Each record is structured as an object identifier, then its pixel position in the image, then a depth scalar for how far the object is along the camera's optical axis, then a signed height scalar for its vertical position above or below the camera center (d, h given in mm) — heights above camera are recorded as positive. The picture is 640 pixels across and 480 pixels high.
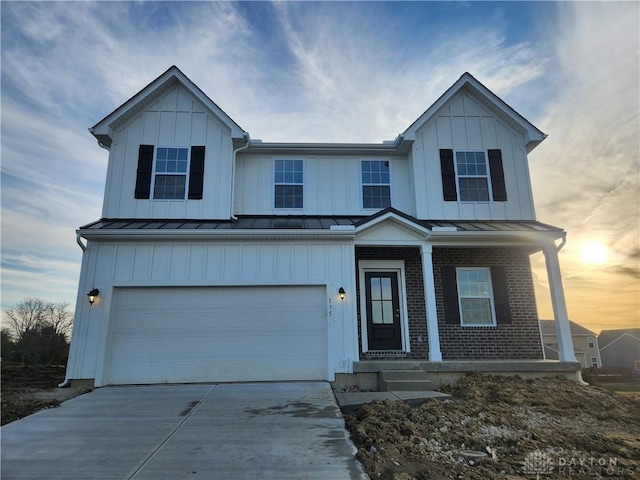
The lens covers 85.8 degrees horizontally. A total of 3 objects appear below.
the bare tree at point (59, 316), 20391 +418
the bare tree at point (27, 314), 21031 +571
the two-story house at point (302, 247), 7547 +1721
